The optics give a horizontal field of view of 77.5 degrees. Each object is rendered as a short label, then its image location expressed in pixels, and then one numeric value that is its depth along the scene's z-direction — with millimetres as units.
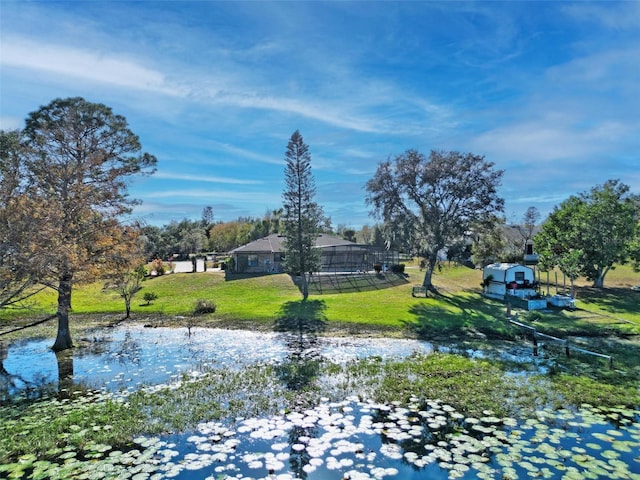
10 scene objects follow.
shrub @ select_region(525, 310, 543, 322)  22244
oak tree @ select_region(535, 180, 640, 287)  30703
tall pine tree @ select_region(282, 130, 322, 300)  33531
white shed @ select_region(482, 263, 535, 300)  28234
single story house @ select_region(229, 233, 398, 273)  43500
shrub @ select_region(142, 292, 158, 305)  28781
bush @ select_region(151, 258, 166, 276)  40438
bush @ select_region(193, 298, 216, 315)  25109
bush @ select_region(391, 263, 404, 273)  41500
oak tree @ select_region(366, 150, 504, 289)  29938
